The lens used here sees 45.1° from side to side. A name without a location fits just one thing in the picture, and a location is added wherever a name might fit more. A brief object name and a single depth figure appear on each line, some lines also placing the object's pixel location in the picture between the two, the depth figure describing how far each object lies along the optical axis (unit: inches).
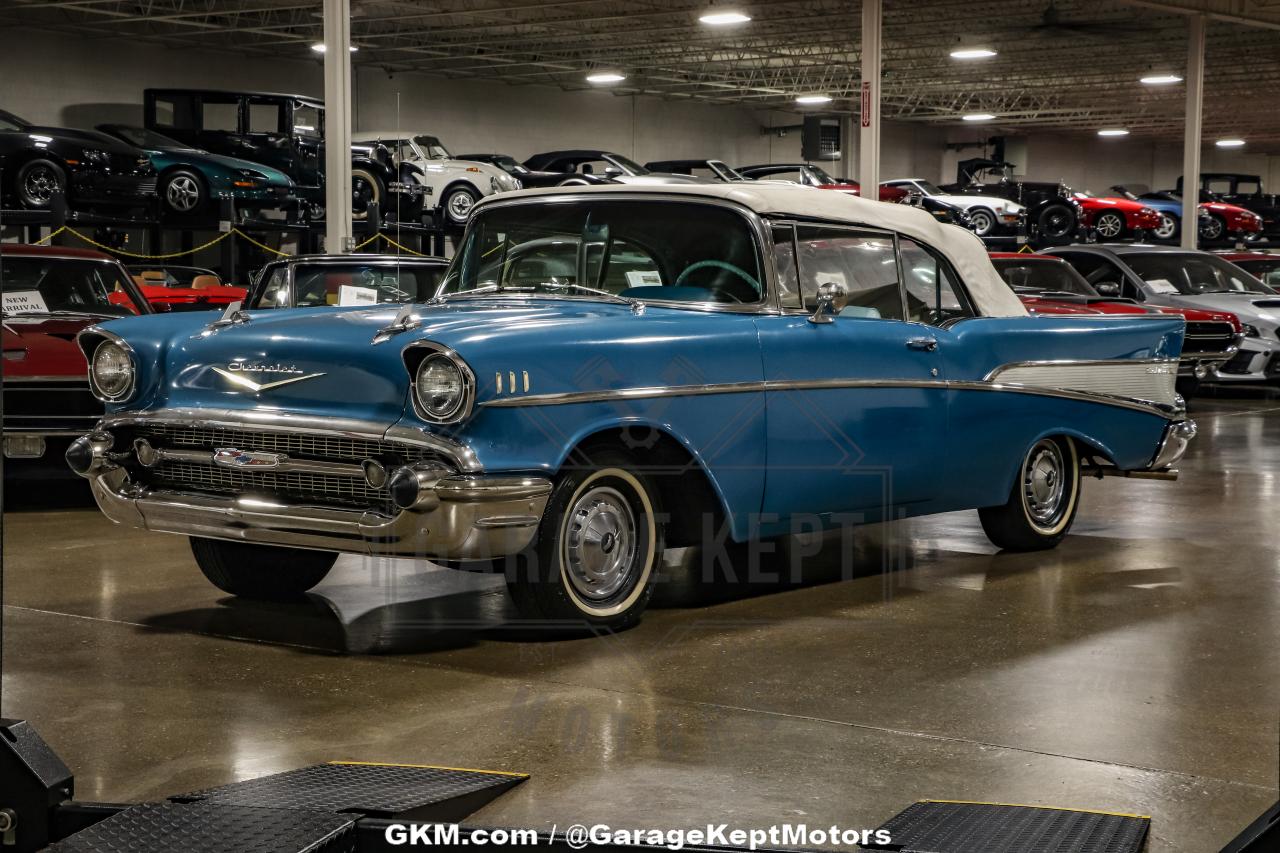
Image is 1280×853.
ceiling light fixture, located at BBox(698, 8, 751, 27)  1011.9
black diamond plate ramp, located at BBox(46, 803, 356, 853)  114.7
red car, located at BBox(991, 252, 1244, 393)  525.0
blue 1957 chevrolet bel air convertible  191.8
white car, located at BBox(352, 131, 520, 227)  885.2
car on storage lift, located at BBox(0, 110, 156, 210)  633.6
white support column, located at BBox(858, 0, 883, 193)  660.7
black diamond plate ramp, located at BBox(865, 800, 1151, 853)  119.4
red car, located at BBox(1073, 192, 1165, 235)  1051.3
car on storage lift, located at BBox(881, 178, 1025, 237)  1018.1
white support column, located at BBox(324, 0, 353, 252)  498.6
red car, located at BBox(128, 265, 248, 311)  538.3
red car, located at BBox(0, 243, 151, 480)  331.0
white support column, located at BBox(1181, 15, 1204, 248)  878.4
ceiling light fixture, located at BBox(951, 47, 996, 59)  1234.6
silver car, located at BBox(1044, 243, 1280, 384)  610.9
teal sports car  705.6
